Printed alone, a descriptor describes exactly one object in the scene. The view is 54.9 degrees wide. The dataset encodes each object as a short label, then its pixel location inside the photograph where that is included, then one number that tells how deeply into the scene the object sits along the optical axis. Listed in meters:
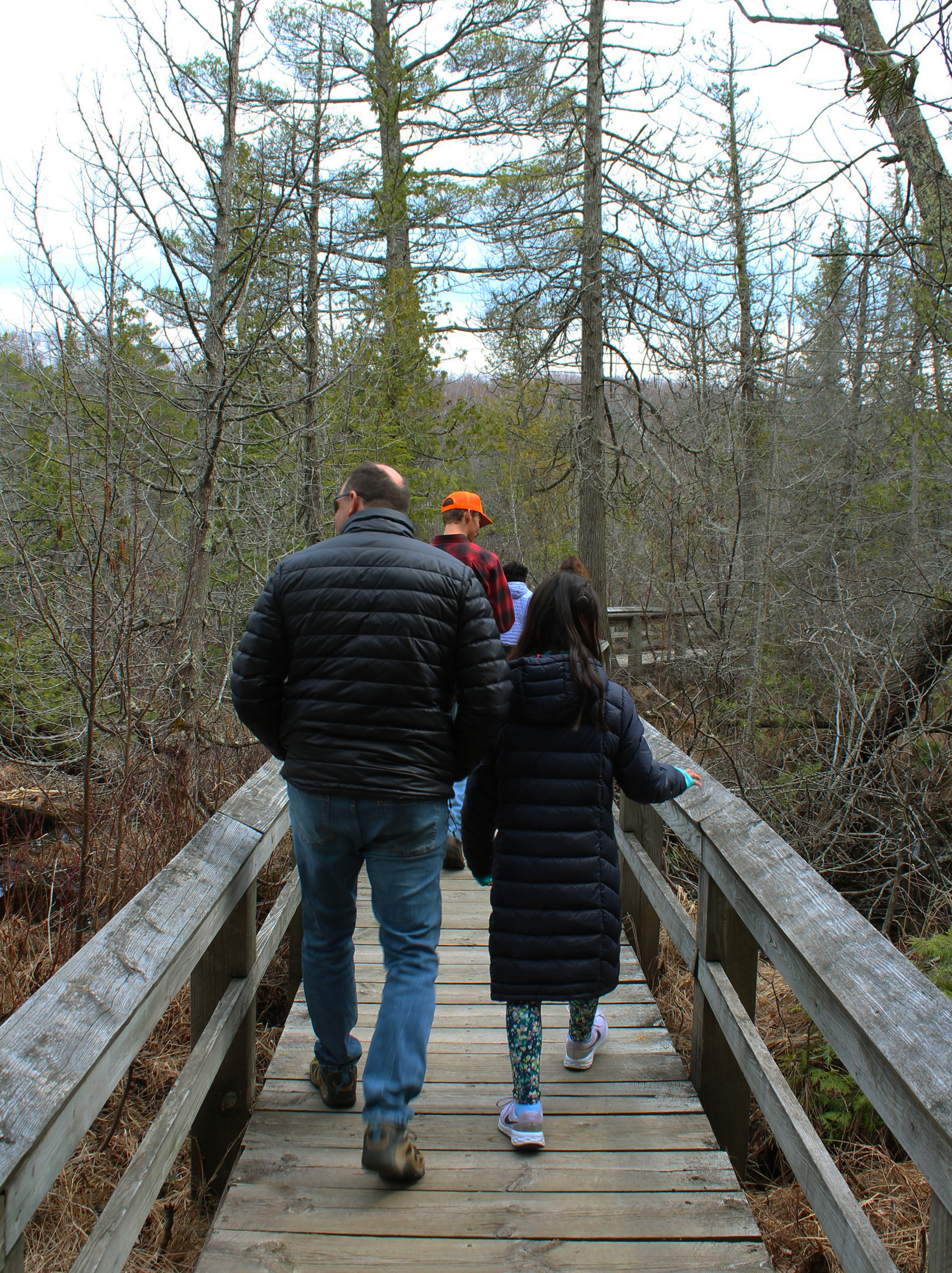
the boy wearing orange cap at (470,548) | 4.87
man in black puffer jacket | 2.40
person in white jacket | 5.50
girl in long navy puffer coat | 2.62
